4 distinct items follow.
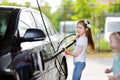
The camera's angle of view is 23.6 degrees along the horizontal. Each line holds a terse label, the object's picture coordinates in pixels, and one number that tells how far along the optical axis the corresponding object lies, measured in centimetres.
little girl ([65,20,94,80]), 455
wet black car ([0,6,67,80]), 314
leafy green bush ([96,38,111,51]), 1395
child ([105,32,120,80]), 345
